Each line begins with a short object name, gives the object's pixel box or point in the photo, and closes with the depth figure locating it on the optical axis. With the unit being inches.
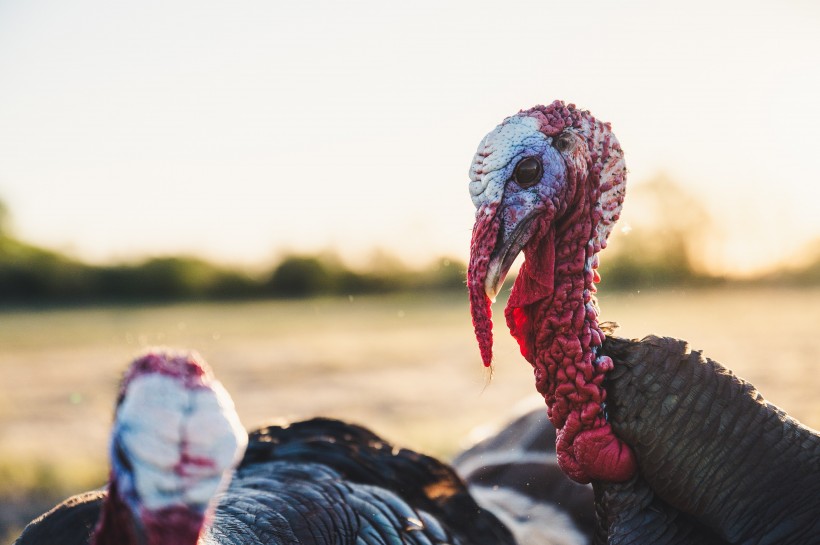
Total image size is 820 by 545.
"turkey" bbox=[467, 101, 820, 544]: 46.6
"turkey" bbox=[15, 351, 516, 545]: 43.3
